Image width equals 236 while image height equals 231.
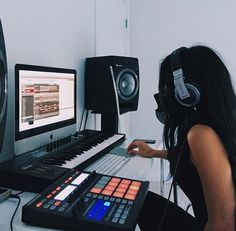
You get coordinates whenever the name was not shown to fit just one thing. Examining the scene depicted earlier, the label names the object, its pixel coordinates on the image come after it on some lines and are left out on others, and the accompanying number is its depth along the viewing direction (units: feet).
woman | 3.01
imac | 4.16
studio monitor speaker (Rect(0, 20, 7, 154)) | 3.26
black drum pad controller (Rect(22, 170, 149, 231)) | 2.29
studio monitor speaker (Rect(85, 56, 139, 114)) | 6.77
